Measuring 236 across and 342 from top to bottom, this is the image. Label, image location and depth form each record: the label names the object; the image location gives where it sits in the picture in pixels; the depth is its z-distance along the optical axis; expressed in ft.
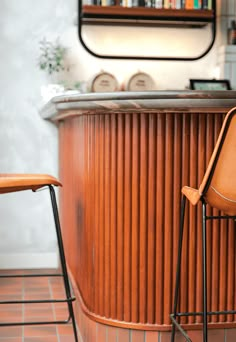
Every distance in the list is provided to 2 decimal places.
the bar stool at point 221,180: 7.13
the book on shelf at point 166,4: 15.79
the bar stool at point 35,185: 7.88
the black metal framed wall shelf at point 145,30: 15.66
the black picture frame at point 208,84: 15.85
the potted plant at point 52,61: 15.57
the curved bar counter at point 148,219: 8.66
